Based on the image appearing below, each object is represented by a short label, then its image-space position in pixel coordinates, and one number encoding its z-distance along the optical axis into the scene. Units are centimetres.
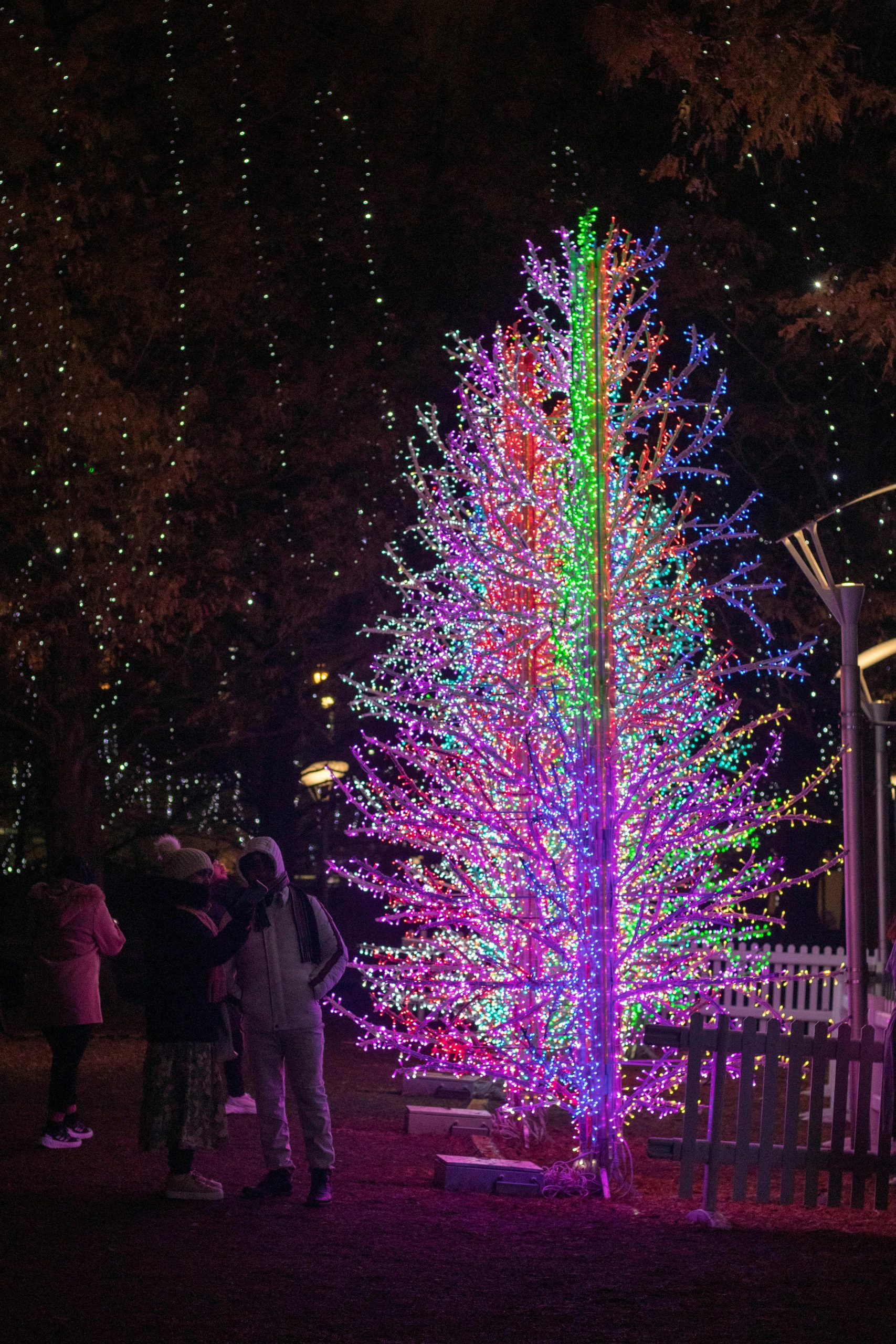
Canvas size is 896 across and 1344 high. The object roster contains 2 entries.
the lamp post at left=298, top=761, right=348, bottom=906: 2020
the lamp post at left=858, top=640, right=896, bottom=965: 1318
